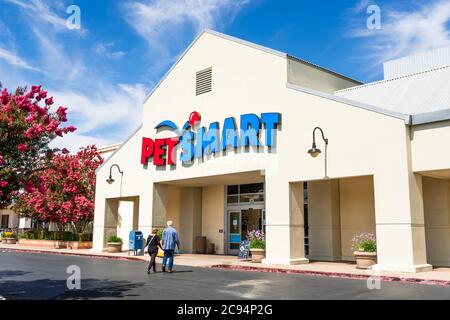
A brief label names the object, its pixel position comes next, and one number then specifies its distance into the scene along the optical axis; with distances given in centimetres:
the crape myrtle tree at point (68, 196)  3162
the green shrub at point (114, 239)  2710
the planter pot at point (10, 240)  3969
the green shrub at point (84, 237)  3241
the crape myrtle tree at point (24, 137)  1011
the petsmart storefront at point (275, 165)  1619
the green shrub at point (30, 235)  3772
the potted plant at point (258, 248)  1991
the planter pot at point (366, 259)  1664
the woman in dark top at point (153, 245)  1612
